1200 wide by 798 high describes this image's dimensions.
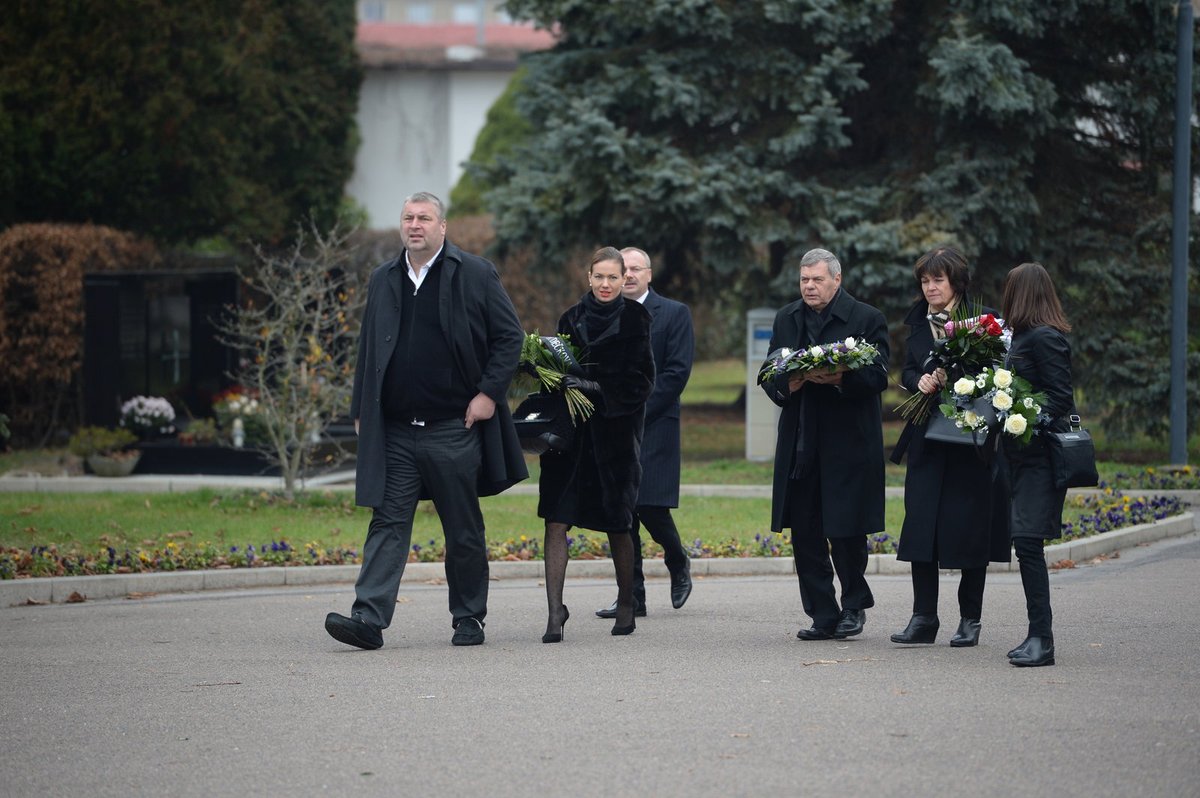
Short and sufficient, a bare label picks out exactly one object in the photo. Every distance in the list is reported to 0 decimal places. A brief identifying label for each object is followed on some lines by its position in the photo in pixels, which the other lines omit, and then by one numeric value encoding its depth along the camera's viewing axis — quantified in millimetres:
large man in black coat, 17547
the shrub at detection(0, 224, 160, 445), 44094
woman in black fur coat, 18328
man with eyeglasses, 20000
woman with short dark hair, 17187
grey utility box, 41406
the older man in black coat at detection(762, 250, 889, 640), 17812
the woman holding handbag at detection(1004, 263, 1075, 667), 16297
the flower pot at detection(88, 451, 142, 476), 39156
